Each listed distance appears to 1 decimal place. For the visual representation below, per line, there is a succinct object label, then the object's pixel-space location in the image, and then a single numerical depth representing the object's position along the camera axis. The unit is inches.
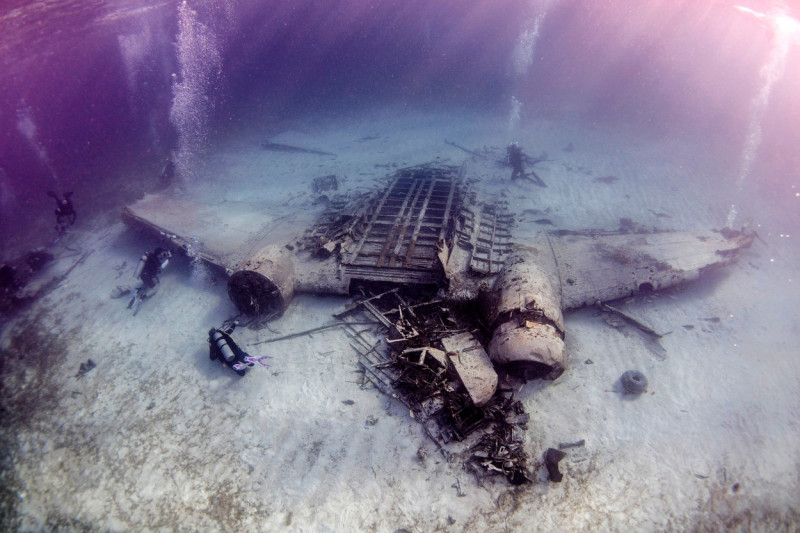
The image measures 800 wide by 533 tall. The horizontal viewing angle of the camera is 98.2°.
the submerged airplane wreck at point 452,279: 254.2
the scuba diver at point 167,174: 730.8
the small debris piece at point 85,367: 340.8
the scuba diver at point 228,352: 293.6
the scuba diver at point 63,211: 565.9
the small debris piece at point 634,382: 270.7
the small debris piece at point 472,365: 248.2
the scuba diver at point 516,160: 589.6
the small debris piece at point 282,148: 850.1
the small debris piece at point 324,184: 639.8
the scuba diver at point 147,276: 413.7
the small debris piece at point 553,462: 226.2
